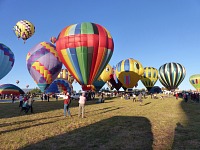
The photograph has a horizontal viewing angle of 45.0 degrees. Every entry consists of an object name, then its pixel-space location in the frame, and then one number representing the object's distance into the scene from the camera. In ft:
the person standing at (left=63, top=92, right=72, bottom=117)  60.17
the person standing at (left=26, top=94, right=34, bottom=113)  73.26
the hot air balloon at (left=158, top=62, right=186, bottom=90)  231.09
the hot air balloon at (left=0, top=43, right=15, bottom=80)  159.84
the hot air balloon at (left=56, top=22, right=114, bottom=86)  114.64
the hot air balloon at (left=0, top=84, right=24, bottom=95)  213.58
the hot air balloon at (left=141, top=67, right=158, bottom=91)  266.24
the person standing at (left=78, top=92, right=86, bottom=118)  58.84
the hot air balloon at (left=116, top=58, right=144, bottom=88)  198.90
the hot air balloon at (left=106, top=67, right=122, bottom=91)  253.94
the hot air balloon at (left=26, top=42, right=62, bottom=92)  162.20
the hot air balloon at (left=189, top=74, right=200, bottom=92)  293.68
